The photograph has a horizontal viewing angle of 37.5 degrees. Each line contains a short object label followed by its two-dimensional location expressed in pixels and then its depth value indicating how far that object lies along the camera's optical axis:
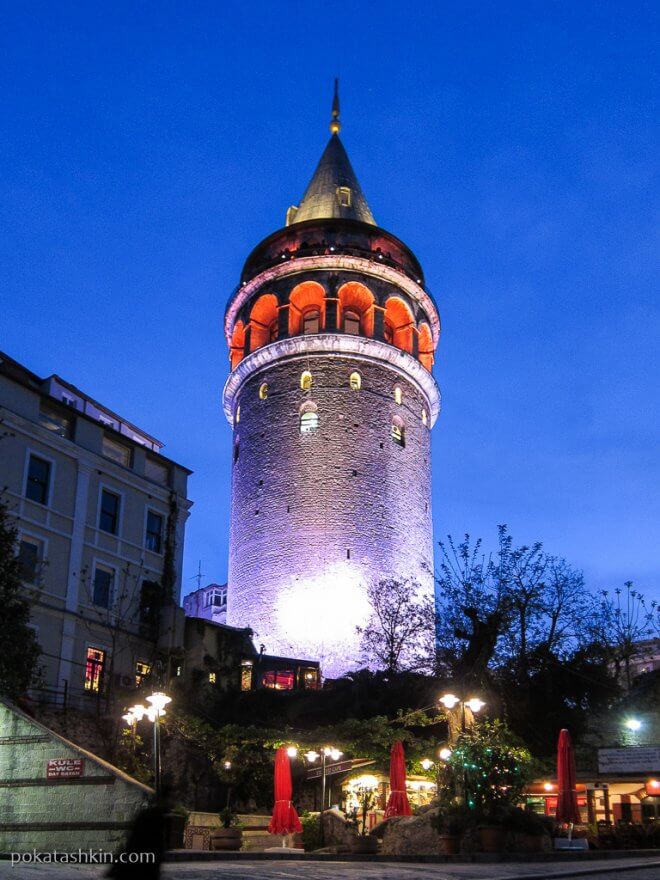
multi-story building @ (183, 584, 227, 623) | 65.62
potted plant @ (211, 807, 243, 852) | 18.53
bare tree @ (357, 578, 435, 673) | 37.31
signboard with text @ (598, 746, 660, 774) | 22.88
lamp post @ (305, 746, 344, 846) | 23.67
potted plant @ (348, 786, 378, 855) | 17.48
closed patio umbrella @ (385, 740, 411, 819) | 20.67
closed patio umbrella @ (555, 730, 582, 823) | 17.50
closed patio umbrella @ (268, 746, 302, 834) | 19.92
